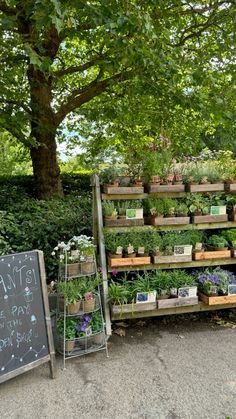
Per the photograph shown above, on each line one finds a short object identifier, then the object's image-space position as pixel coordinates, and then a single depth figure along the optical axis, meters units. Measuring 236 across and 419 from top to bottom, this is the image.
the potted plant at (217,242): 4.10
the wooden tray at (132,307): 3.64
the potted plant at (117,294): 3.66
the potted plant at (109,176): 3.97
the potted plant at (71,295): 3.41
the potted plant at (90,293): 3.50
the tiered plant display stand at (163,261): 3.76
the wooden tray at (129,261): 3.76
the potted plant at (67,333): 3.42
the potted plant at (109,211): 3.86
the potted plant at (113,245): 3.81
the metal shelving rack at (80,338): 3.44
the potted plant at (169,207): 3.99
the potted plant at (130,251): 3.81
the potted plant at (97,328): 3.54
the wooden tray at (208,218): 4.04
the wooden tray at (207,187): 4.03
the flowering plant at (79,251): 3.54
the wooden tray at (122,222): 3.86
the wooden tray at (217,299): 3.88
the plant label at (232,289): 3.98
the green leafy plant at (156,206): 3.97
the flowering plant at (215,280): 3.96
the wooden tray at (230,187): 4.18
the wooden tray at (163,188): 3.92
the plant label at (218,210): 4.09
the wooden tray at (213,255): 4.02
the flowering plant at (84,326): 3.46
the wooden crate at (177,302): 3.76
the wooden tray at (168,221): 3.92
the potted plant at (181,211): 4.03
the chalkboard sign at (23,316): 2.88
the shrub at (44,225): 4.65
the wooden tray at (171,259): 3.90
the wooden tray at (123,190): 3.84
